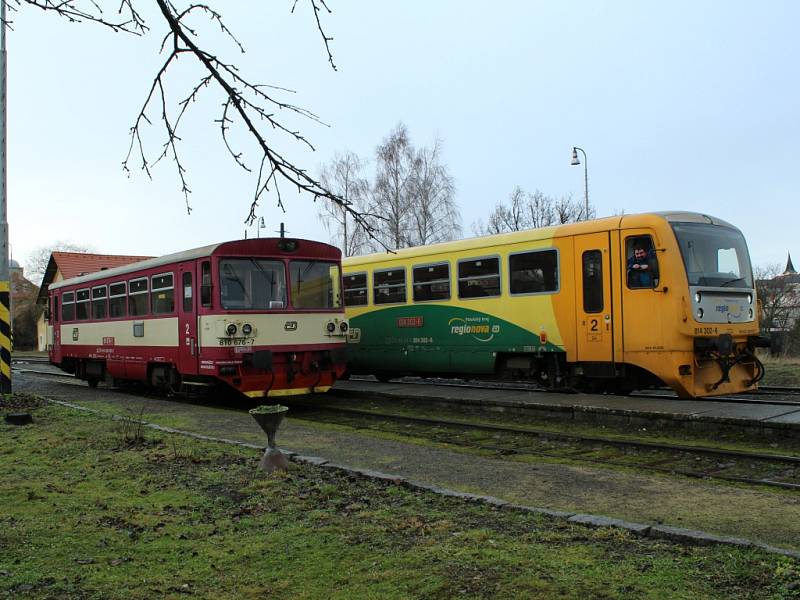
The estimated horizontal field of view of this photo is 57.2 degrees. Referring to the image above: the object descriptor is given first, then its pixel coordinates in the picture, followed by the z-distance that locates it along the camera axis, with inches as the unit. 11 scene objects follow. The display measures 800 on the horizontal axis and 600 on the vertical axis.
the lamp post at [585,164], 1341.4
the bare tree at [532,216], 1905.8
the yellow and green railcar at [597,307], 473.4
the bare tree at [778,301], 2142.0
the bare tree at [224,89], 148.3
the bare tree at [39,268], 2988.4
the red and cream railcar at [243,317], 509.4
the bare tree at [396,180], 1726.1
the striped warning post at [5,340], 557.7
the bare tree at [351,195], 1748.3
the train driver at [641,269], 478.6
